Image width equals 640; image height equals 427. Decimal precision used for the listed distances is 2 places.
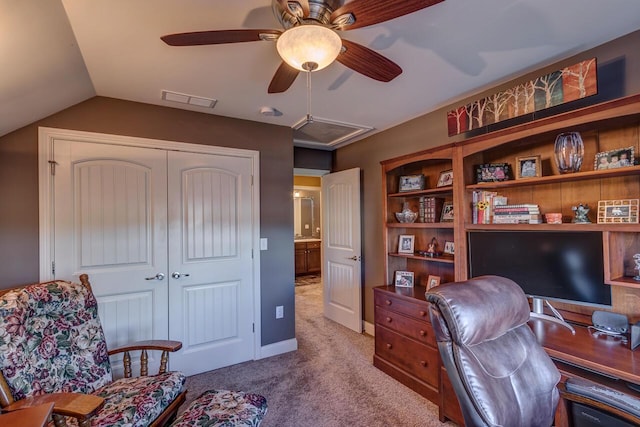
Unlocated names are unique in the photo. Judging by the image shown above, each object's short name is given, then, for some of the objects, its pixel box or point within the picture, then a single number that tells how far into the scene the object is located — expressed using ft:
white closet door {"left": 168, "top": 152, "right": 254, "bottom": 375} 8.87
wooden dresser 7.59
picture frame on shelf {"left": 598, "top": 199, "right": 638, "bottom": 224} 5.25
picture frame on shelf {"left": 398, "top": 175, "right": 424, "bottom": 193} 9.32
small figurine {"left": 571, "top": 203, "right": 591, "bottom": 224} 5.90
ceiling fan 3.63
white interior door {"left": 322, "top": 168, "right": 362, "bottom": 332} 12.17
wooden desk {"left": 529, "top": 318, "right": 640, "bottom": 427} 4.44
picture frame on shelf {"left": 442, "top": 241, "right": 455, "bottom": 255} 8.82
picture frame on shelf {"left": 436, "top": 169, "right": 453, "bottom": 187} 8.51
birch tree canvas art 5.57
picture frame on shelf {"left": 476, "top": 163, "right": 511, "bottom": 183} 7.28
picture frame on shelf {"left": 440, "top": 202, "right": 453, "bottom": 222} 8.50
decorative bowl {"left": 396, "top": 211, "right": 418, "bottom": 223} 9.50
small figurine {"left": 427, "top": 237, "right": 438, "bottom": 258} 9.02
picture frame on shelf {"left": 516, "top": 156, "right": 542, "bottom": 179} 6.61
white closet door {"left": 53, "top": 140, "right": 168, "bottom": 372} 7.61
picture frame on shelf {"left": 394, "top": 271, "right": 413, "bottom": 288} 9.45
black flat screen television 5.57
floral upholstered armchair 4.61
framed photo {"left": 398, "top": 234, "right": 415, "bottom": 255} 9.75
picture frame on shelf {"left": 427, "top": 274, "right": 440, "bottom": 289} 8.77
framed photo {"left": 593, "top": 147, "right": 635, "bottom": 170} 5.36
